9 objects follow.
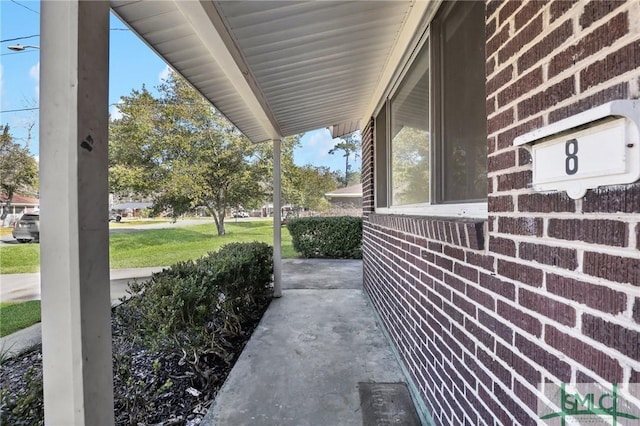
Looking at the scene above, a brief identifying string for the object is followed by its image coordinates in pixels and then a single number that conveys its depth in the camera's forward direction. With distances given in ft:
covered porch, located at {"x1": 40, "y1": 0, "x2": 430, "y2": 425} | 3.18
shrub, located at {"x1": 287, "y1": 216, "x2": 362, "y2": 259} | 30.32
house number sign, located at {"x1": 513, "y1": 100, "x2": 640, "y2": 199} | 2.35
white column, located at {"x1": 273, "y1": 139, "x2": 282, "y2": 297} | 16.65
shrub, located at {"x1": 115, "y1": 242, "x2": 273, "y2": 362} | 8.02
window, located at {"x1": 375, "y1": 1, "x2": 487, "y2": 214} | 5.47
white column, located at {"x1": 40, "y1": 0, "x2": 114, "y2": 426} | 3.17
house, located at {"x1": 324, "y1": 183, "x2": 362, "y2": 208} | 66.66
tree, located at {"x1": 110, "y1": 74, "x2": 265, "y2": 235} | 42.01
